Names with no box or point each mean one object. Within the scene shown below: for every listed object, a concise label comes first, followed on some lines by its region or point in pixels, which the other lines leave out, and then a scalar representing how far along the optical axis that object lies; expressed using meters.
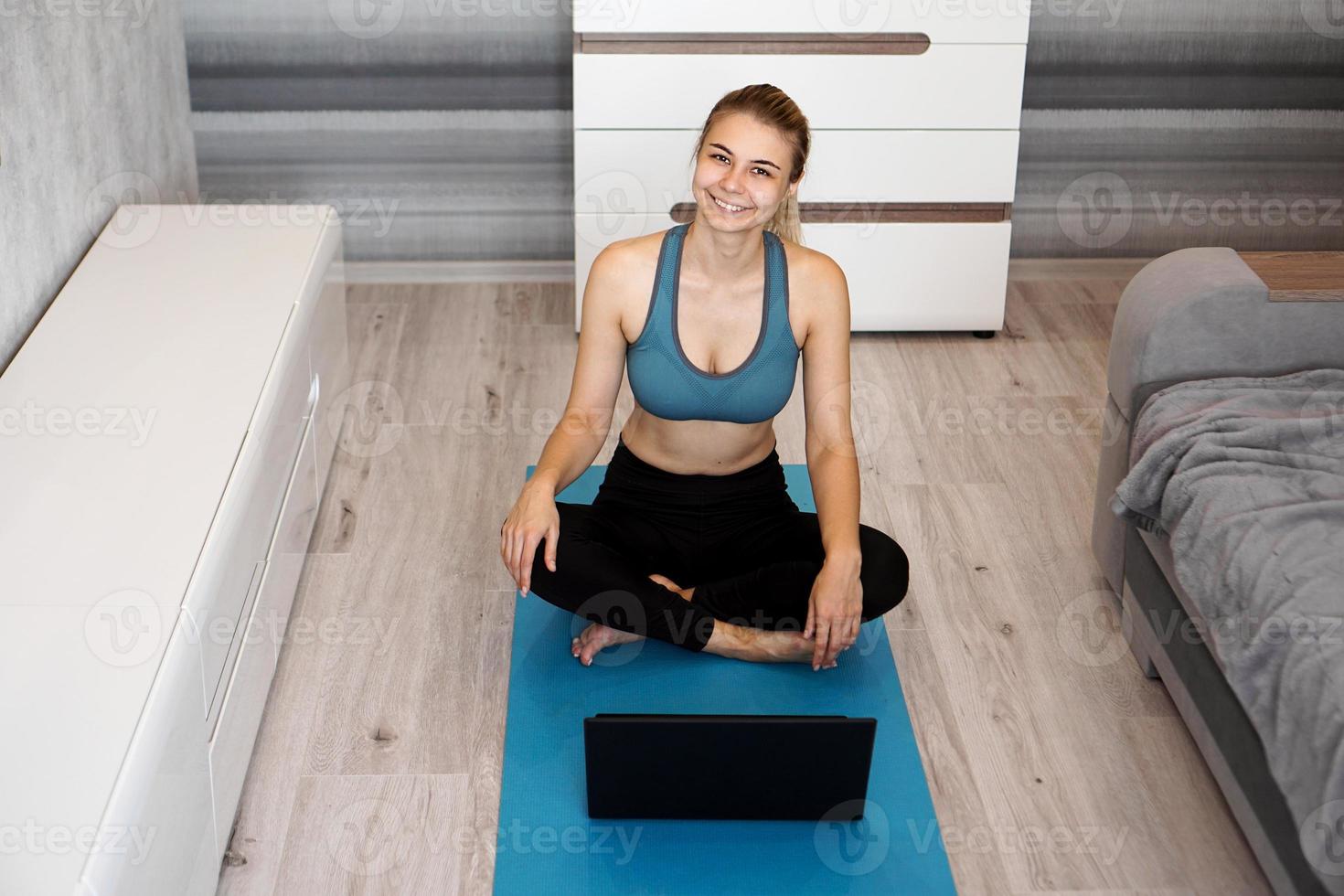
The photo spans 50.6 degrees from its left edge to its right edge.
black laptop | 1.81
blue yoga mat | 1.81
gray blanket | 1.66
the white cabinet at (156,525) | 1.44
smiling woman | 2.06
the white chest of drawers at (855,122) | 3.01
